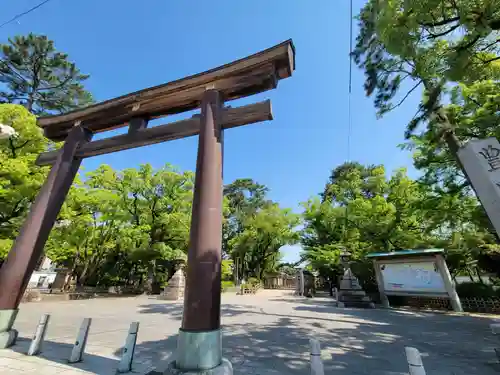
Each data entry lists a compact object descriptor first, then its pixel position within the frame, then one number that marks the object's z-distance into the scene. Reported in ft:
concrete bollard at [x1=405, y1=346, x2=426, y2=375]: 7.35
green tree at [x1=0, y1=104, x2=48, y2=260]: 29.78
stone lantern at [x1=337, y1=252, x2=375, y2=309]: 44.04
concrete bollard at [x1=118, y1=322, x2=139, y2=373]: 11.59
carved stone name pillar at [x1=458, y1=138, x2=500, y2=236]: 12.06
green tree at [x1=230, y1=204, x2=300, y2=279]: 97.86
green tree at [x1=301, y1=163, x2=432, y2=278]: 53.98
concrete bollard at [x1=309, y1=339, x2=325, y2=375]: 8.85
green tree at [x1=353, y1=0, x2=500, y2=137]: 13.91
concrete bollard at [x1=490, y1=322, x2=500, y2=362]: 13.76
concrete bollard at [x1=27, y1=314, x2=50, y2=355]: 13.24
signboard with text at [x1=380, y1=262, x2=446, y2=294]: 40.57
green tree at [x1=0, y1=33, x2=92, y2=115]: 62.03
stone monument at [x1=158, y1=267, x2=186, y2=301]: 50.11
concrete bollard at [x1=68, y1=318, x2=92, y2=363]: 12.59
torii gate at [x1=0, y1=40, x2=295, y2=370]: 10.27
